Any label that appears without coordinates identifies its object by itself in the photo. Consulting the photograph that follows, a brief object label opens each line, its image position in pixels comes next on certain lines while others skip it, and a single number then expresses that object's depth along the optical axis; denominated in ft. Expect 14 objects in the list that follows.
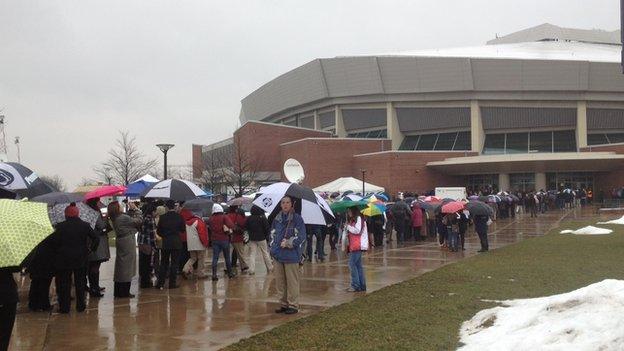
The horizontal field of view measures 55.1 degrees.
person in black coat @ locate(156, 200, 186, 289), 37.06
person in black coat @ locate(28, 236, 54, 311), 30.86
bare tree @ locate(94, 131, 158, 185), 167.73
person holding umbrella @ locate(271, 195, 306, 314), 29.35
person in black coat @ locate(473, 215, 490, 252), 57.06
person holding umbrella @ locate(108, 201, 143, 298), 35.17
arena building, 171.94
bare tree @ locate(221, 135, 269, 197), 159.12
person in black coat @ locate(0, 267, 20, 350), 16.43
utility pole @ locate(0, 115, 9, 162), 136.34
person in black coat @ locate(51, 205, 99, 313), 29.58
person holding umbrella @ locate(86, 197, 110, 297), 34.55
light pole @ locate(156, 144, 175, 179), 66.96
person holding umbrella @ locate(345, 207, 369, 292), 35.83
